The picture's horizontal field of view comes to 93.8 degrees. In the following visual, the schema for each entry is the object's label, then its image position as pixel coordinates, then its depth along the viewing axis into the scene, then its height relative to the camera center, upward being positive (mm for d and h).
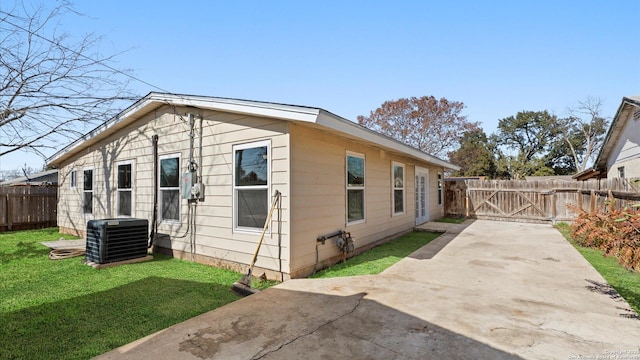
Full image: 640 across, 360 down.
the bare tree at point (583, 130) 31297 +6632
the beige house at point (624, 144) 9461 +1543
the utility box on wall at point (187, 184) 5574 +114
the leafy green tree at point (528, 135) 37938 +6995
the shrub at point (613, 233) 5410 -1022
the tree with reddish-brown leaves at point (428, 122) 25828 +5793
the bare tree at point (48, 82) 6512 +2593
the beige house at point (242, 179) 4488 +212
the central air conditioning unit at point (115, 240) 5245 -903
